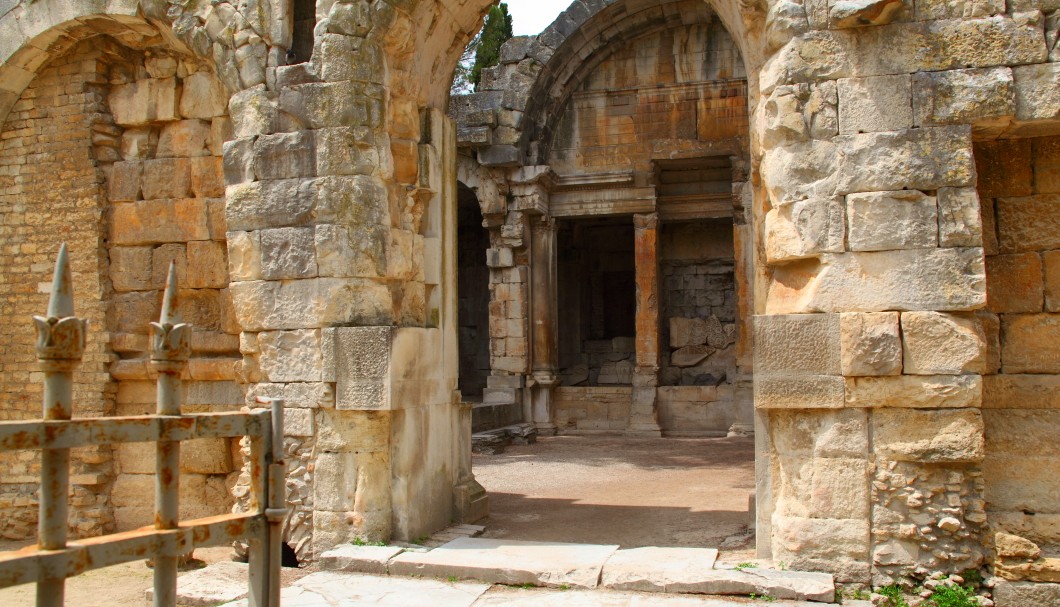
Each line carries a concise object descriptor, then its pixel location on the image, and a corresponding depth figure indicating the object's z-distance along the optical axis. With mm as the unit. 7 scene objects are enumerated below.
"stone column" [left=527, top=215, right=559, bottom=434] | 14531
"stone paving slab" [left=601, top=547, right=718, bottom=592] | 4809
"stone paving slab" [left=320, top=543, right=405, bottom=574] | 5340
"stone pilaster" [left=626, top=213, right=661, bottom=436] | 14164
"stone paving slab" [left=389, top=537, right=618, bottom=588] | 4992
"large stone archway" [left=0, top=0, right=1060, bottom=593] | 4598
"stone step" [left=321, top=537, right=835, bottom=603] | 4629
